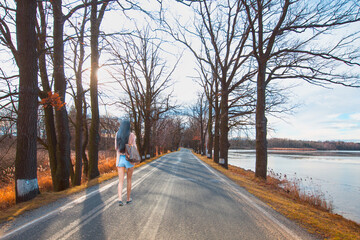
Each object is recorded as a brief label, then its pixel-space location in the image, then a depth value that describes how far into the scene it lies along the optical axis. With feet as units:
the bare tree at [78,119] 36.50
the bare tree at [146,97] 70.18
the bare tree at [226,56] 45.68
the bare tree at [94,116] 34.78
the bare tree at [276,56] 27.96
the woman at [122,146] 15.78
